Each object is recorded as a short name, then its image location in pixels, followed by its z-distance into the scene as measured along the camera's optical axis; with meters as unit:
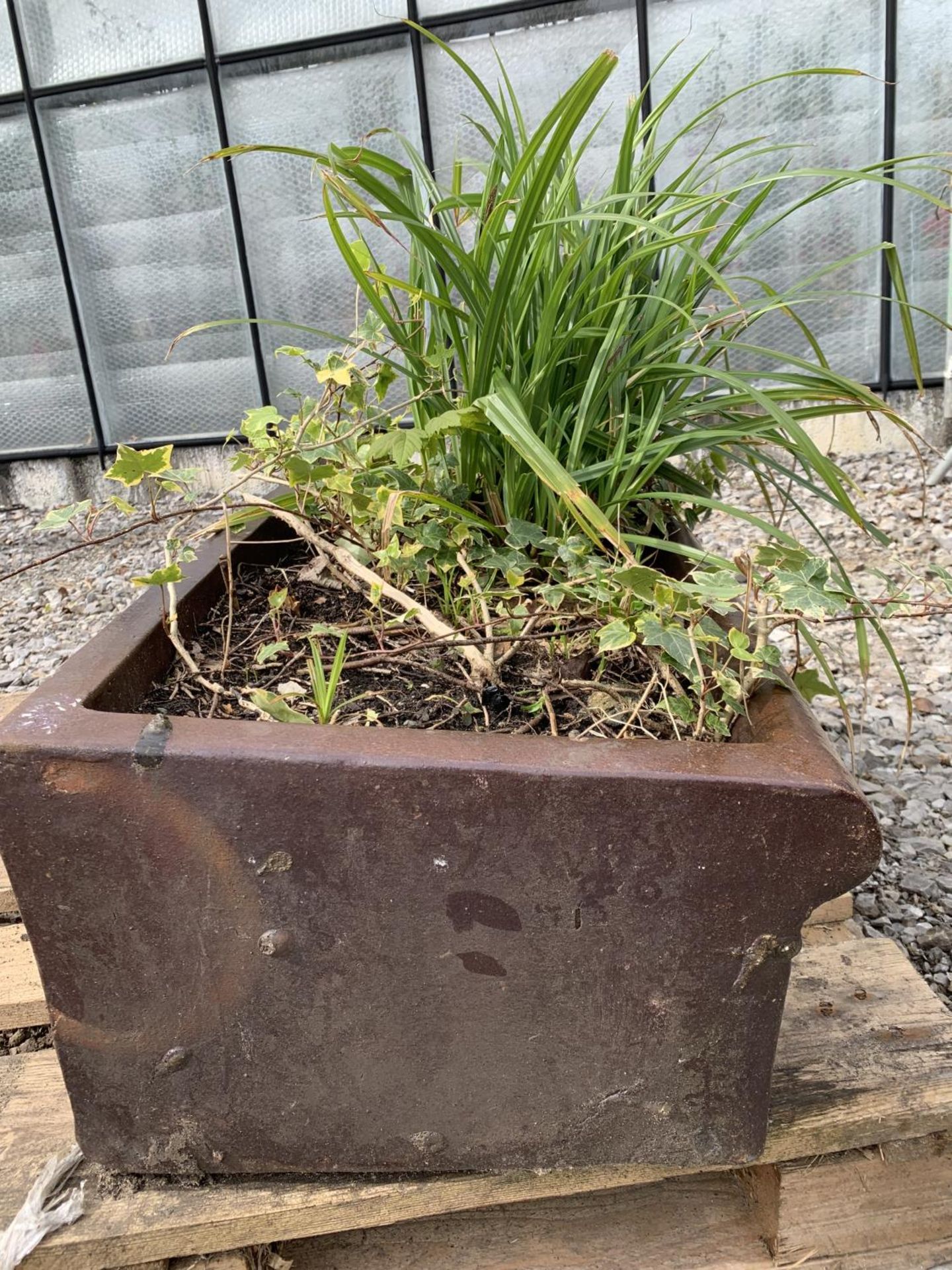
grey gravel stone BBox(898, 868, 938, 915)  1.48
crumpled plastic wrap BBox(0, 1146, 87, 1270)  0.66
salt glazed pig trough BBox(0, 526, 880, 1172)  0.60
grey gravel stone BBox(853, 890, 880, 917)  1.43
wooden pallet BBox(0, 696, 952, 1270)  0.69
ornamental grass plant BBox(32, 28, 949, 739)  0.73
